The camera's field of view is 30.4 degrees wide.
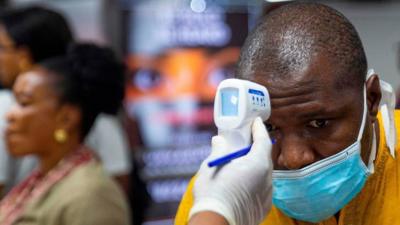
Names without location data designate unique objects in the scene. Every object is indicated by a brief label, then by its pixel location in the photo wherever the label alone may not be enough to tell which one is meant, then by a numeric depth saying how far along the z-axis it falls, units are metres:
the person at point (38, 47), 3.15
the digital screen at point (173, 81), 4.07
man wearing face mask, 1.40
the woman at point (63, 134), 2.31
